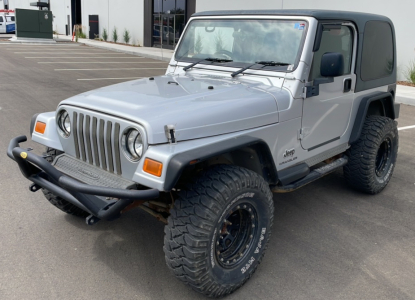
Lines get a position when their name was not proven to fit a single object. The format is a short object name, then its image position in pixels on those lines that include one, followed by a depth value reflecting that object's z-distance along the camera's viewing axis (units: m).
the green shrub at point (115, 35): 29.67
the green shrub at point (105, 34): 31.34
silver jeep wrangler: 2.79
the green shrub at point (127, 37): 28.38
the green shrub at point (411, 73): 12.92
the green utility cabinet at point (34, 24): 26.87
